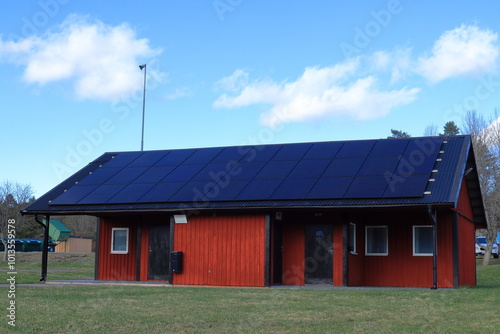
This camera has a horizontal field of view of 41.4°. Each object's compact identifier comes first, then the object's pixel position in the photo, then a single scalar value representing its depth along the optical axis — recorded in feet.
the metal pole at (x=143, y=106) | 123.75
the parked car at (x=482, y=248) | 167.20
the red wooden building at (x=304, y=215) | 69.72
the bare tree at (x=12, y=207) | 178.91
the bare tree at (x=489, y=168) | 135.23
